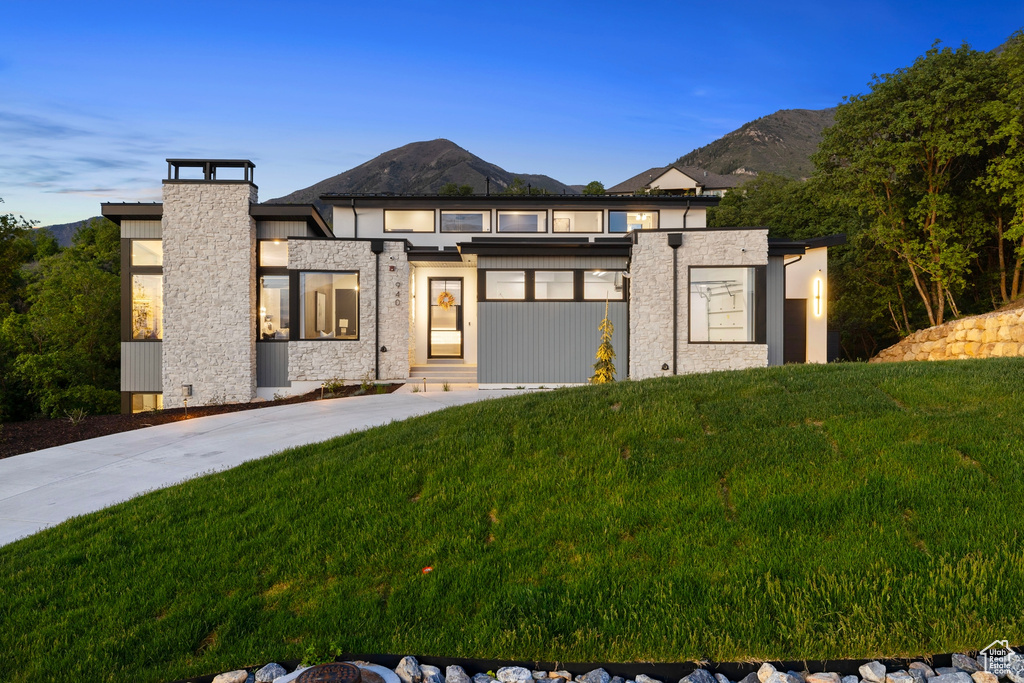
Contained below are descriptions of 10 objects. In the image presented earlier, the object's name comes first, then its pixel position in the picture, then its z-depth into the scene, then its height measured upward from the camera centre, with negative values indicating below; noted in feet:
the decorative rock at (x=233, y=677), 9.05 -6.00
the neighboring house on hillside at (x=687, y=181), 165.01 +51.42
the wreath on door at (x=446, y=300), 52.16 +3.46
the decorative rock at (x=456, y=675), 8.87 -5.83
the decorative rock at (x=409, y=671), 8.95 -5.82
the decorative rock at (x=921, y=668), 8.41 -5.37
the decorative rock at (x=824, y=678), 8.40 -5.52
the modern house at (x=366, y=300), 42.91 +2.92
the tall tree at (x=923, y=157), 52.37 +19.58
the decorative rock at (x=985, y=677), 8.15 -5.33
